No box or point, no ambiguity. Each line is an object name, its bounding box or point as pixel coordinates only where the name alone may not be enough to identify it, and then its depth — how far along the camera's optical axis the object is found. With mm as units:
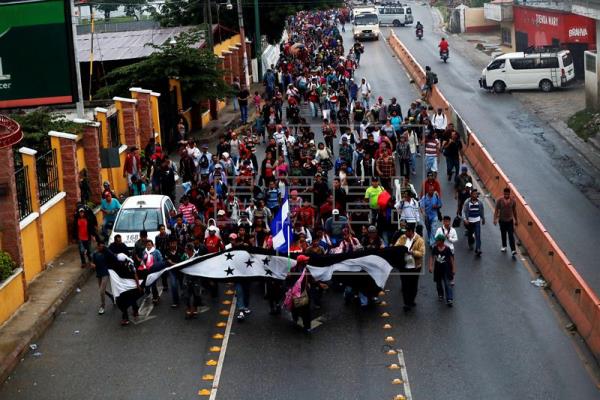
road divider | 16875
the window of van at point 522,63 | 44394
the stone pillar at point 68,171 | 24203
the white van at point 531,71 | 44219
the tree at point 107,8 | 101000
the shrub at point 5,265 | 18781
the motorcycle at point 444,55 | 57219
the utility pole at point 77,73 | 27281
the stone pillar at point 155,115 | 34062
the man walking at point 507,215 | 21406
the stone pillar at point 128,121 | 30672
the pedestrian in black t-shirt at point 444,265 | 18469
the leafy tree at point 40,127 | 25375
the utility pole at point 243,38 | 49094
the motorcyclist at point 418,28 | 71188
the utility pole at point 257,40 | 53403
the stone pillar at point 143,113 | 32719
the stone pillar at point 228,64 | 47562
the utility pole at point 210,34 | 41862
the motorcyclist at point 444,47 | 57062
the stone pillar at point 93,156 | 26281
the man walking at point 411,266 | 18438
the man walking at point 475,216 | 21781
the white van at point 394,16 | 82438
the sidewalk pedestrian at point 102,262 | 18562
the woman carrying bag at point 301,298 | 17359
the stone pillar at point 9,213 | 19562
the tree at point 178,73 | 36781
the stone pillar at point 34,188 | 21453
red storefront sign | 47750
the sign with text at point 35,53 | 26344
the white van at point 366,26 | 70125
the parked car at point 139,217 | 21891
